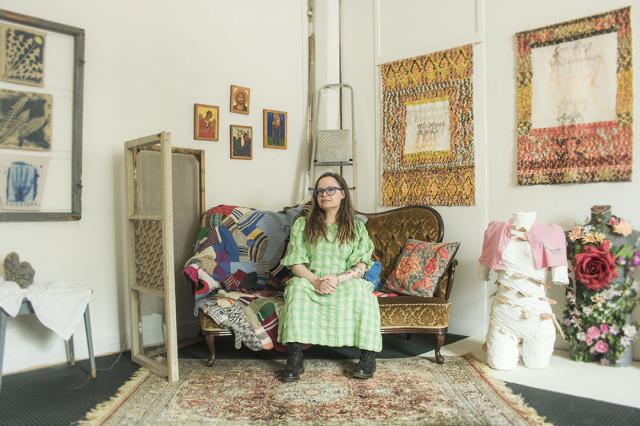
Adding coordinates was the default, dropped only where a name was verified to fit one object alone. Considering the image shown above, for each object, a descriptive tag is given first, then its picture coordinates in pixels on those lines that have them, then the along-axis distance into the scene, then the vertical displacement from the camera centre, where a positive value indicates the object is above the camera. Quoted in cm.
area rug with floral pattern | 248 -97
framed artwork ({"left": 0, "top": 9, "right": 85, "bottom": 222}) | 313 +53
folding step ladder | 454 +48
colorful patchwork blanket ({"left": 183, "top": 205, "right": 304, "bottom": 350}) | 325 -43
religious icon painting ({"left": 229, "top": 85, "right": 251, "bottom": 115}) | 428 +84
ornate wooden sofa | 331 -56
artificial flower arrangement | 319 -51
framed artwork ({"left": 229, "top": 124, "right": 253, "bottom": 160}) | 429 +50
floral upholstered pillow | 351 -43
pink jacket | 317 -25
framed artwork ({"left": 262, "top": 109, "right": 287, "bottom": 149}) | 451 +63
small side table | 272 -68
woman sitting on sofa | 304 -47
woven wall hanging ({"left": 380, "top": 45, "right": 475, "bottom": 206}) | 409 +57
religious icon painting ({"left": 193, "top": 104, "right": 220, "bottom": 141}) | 404 +62
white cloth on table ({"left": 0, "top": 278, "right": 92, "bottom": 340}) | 277 -50
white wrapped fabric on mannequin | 319 -54
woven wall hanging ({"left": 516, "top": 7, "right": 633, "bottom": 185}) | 338 +65
